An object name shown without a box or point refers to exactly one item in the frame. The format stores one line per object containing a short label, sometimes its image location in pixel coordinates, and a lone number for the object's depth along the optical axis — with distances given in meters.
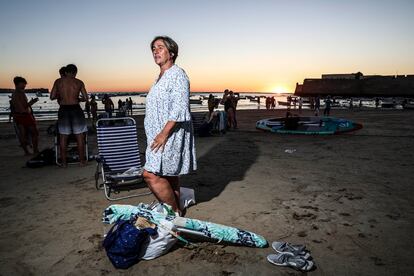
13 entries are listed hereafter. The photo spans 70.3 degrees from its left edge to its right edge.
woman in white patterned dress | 3.08
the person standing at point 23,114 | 7.67
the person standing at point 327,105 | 23.51
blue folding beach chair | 5.20
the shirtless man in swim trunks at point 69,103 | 6.50
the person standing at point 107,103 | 21.11
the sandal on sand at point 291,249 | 2.94
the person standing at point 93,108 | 18.28
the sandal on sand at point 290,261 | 2.76
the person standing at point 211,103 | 15.22
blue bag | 2.73
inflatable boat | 12.62
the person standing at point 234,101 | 14.64
